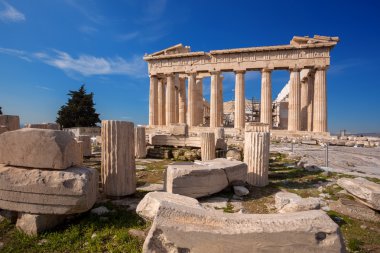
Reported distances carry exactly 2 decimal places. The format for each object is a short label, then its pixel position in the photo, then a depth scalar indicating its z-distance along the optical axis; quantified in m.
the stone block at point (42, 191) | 3.45
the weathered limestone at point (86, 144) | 10.59
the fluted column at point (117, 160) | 5.02
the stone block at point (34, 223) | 3.43
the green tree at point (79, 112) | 31.48
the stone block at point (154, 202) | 3.52
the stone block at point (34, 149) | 3.59
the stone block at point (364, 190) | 4.29
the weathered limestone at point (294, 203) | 4.12
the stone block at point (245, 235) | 2.41
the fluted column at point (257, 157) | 6.37
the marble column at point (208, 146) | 9.48
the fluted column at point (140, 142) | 11.18
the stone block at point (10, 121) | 7.48
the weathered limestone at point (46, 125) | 8.34
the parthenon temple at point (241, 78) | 21.70
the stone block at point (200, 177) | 4.84
